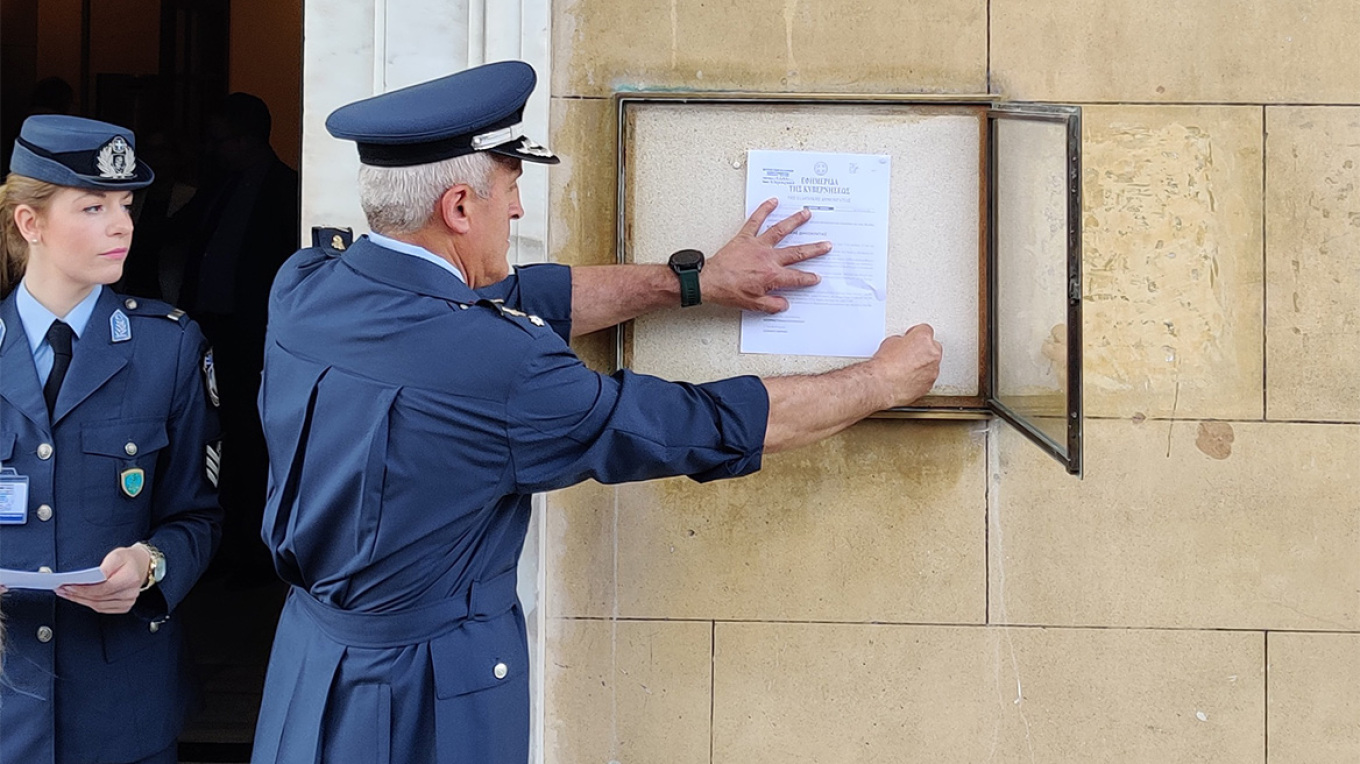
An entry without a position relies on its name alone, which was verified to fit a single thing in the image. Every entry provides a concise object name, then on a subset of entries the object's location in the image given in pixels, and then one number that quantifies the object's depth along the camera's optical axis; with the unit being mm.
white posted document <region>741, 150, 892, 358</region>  2676
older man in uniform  1989
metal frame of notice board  2572
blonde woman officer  2344
